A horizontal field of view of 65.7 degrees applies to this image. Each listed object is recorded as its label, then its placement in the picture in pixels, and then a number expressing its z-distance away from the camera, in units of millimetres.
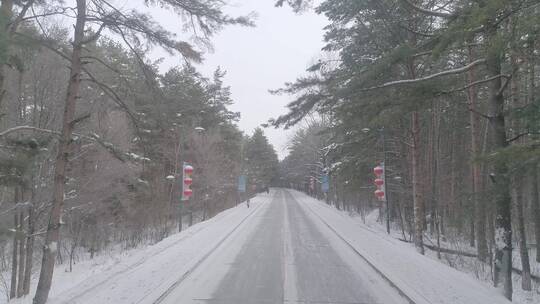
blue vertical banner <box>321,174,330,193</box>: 42631
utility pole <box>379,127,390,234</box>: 17744
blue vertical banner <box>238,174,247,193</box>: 36988
